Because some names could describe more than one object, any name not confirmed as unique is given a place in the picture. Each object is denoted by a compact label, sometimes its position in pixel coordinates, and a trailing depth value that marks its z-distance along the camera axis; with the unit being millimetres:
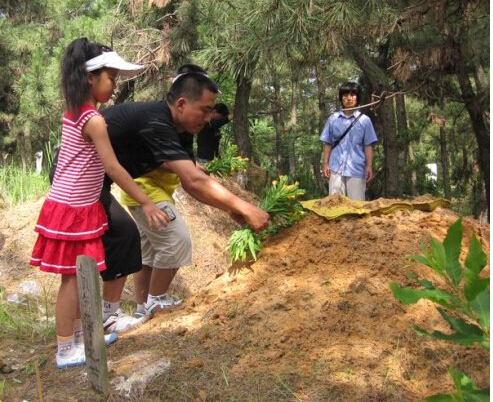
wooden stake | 2518
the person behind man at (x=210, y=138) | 5188
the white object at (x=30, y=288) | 5270
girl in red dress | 2855
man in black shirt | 2955
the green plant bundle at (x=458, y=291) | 1157
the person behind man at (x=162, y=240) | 3578
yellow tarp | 3426
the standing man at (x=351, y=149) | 5305
